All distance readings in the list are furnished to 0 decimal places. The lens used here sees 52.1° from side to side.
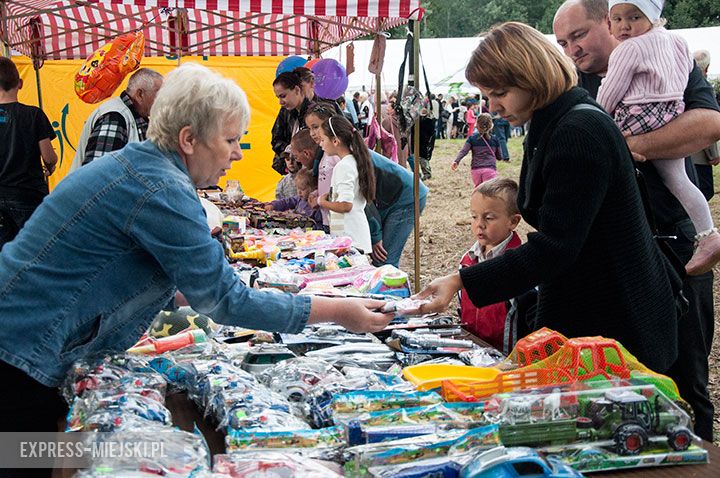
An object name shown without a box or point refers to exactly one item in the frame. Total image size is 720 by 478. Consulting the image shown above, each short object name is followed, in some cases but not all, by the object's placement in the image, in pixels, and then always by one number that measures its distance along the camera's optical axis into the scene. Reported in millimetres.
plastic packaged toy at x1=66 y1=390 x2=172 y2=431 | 1629
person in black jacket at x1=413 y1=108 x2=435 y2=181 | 10008
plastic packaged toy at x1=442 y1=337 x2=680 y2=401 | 1837
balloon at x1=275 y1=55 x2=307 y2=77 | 8547
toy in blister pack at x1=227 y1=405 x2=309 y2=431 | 1668
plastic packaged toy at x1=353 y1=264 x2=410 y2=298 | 3225
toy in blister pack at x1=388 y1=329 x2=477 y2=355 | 2441
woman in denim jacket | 1775
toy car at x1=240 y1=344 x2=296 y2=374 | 2248
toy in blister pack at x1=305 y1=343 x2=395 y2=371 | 2328
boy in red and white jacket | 3176
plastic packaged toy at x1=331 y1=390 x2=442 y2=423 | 1732
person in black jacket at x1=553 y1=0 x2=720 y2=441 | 2736
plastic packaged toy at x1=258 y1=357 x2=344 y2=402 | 1951
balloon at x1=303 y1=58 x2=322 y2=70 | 7841
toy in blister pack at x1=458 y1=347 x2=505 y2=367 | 2312
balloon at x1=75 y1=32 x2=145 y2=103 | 5801
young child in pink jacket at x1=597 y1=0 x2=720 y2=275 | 2770
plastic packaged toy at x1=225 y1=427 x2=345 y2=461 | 1560
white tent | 20875
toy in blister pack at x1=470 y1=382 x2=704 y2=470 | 1602
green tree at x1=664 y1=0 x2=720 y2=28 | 34406
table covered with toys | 1476
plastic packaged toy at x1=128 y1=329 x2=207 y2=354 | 2412
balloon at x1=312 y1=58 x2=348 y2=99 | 7469
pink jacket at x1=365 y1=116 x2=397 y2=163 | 9188
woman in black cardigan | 2053
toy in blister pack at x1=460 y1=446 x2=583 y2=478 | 1381
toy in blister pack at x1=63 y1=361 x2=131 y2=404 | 1818
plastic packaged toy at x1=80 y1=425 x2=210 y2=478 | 1375
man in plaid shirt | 4617
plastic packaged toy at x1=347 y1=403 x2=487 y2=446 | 1581
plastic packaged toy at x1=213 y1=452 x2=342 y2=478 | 1426
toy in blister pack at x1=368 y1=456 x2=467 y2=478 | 1423
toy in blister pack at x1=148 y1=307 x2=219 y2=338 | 2695
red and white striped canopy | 6285
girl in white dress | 4945
